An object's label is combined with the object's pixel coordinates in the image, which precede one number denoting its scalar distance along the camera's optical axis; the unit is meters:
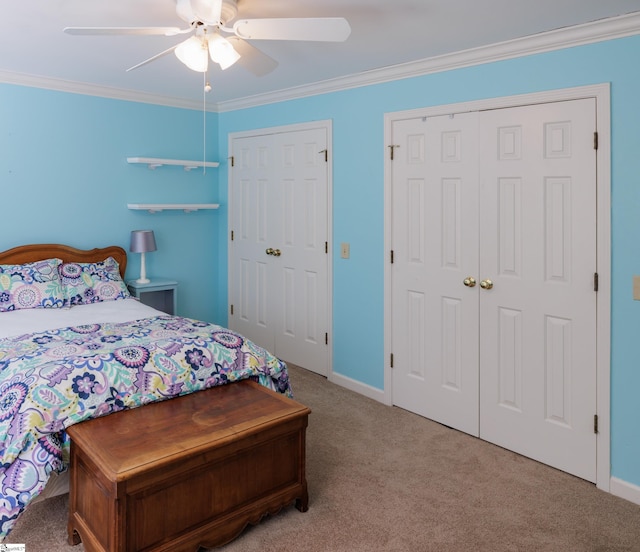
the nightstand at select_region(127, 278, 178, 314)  4.40
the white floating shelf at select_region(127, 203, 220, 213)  4.43
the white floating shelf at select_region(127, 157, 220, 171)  4.39
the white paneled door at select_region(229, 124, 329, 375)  4.23
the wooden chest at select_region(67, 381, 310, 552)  1.93
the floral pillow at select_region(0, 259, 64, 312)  3.61
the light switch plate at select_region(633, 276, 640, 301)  2.54
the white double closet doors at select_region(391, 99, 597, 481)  2.76
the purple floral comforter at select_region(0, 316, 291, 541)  2.08
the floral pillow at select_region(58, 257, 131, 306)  3.87
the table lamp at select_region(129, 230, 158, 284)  4.36
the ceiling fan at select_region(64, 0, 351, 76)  2.05
